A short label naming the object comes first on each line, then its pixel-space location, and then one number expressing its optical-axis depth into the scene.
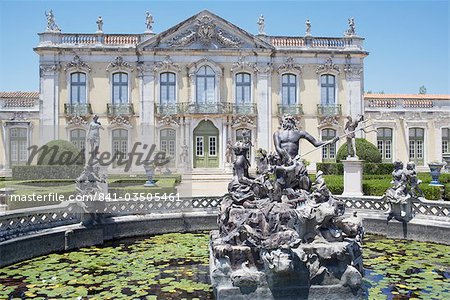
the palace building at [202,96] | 25.73
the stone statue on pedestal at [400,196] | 8.98
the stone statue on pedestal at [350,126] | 12.69
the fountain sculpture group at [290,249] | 5.38
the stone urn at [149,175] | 15.15
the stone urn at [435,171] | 12.78
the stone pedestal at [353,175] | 13.00
